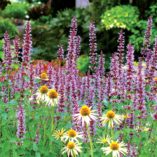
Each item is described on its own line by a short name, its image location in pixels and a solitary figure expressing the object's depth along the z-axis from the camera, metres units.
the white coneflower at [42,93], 4.22
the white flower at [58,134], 4.20
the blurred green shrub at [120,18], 14.25
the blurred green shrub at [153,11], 14.32
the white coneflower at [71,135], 3.78
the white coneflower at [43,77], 5.20
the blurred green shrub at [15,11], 23.66
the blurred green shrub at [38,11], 21.91
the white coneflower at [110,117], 3.89
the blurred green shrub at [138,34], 13.92
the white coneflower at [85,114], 3.63
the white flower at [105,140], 3.91
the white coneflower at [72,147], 3.68
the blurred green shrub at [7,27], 14.39
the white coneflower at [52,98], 4.14
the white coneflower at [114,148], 3.63
